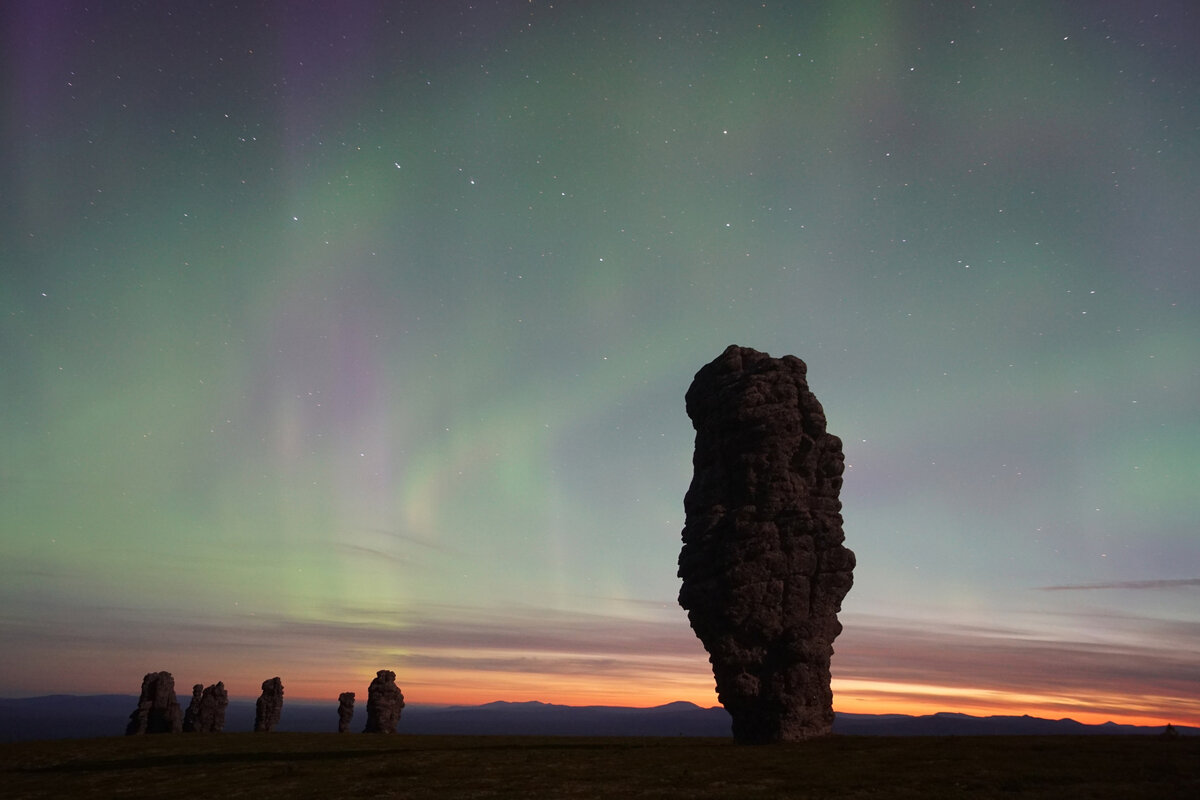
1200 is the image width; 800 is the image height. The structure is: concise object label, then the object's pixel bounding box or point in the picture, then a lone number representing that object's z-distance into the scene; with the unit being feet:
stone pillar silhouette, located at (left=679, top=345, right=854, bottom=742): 158.61
